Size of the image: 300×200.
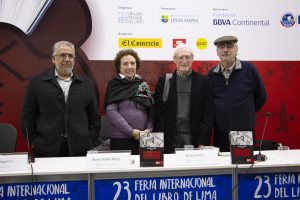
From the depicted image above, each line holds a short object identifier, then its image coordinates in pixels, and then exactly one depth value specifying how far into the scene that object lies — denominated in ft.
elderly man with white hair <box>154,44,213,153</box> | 9.04
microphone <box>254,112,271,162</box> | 7.18
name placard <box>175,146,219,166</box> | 6.73
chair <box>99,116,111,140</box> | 11.13
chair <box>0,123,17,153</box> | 9.71
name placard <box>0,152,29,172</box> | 6.35
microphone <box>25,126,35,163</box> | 7.10
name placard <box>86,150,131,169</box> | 6.54
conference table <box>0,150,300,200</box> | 6.39
